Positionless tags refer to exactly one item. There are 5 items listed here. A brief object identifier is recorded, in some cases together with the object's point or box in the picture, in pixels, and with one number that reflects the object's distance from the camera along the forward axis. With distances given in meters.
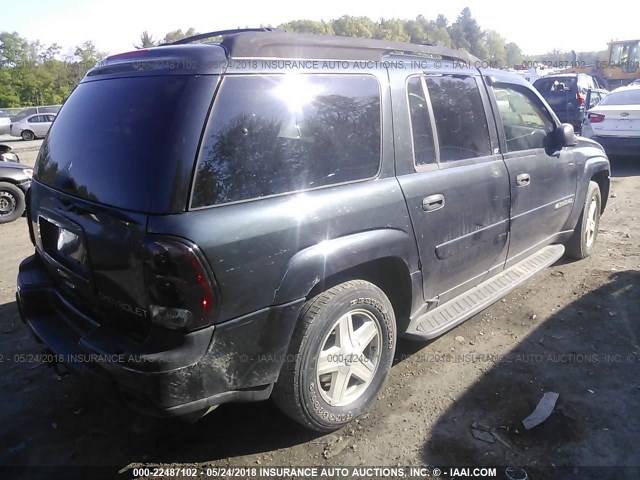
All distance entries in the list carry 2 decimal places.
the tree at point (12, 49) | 51.53
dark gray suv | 2.06
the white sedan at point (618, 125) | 9.49
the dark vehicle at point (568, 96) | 13.02
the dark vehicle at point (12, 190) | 7.37
